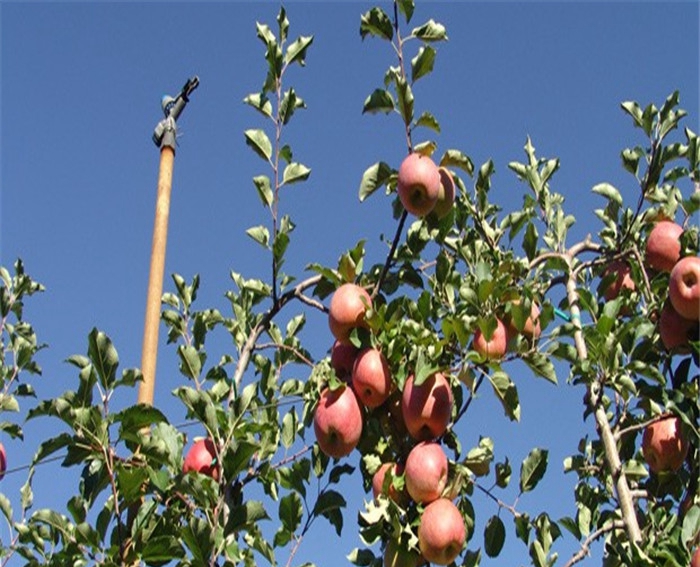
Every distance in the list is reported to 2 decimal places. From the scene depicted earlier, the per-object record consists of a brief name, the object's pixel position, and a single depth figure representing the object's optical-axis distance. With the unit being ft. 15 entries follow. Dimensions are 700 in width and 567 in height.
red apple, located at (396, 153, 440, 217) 9.41
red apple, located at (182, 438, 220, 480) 8.89
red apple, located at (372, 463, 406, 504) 9.11
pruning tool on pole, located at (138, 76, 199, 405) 10.00
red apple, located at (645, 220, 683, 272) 10.28
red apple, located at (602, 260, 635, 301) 11.34
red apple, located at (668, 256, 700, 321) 9.51
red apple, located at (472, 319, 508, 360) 9.41
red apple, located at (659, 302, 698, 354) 9.89
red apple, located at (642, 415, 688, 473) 9.69
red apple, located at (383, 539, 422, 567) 8.98
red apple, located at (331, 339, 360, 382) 9.92
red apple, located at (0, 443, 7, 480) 12.72
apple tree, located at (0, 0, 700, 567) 8.06
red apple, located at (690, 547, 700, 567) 7.88
